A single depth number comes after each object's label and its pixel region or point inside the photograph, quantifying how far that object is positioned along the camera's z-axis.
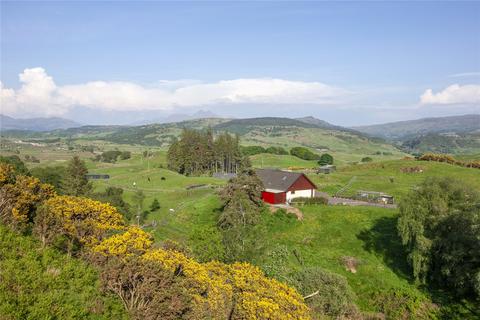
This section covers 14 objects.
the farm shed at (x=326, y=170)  100.08
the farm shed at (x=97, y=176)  109.34
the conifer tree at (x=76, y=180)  64.69
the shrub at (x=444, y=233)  31.27
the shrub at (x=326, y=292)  24.64
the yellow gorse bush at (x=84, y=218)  23.47
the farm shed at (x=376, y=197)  60.41
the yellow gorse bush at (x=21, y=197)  23.75
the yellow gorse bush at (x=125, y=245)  19.23
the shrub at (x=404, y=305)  30.84
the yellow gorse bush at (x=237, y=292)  15.33
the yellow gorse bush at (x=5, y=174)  28.28
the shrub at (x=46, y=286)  12.12
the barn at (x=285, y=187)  60.91
